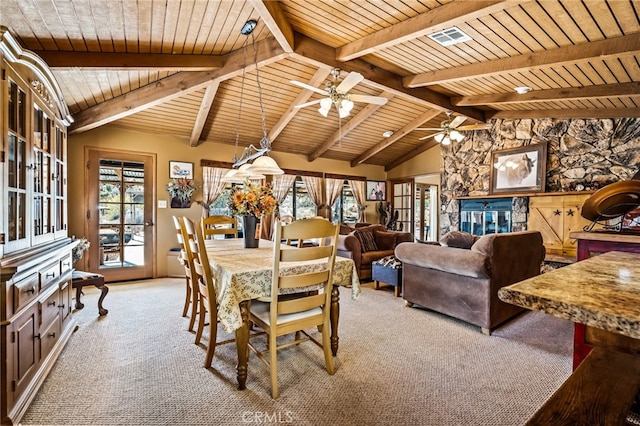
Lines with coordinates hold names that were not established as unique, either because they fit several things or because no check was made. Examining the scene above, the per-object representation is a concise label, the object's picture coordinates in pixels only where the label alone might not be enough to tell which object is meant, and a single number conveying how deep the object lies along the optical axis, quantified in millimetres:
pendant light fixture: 3070
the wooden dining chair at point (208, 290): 2172
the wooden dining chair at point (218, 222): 3588
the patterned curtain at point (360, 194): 8208
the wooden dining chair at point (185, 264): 2862
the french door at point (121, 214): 4926
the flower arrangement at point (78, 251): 3725
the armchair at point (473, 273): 2965
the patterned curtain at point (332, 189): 7711
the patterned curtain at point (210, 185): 5852
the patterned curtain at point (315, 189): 7383
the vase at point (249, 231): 3035
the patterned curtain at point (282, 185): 6882
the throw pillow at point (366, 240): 5457
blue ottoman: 4246
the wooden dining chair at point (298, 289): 1927
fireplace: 6219
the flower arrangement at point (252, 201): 2854
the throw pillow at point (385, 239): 5660
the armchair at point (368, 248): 4973
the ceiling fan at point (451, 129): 4941
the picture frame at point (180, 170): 5547
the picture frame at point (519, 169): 5769
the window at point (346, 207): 8086
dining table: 1925
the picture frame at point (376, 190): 8609
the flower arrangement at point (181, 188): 5445
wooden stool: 3310
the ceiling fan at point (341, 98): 3417
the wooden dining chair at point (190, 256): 2315
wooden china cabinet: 1668
